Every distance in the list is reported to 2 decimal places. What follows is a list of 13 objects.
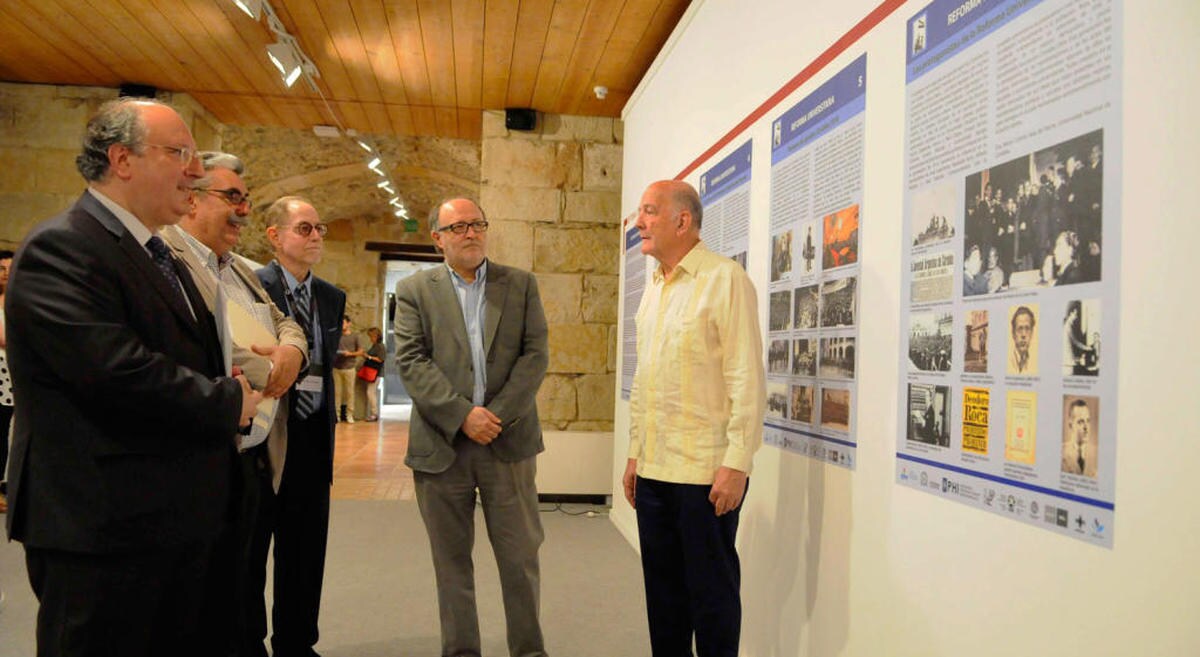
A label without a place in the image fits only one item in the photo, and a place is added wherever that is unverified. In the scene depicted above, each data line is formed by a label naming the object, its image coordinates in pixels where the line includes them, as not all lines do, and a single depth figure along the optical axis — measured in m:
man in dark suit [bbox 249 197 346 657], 2.70
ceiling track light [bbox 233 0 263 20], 4.24
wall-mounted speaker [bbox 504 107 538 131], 6.64
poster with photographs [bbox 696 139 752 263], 3.19
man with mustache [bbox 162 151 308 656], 1.83
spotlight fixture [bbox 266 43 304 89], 4.99
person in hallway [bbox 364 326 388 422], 13.78
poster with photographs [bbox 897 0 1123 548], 1.37
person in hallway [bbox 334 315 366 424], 13.91
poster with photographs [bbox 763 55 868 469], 2.28
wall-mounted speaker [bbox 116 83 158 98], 6.45
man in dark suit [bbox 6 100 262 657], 1.40
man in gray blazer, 2.82
